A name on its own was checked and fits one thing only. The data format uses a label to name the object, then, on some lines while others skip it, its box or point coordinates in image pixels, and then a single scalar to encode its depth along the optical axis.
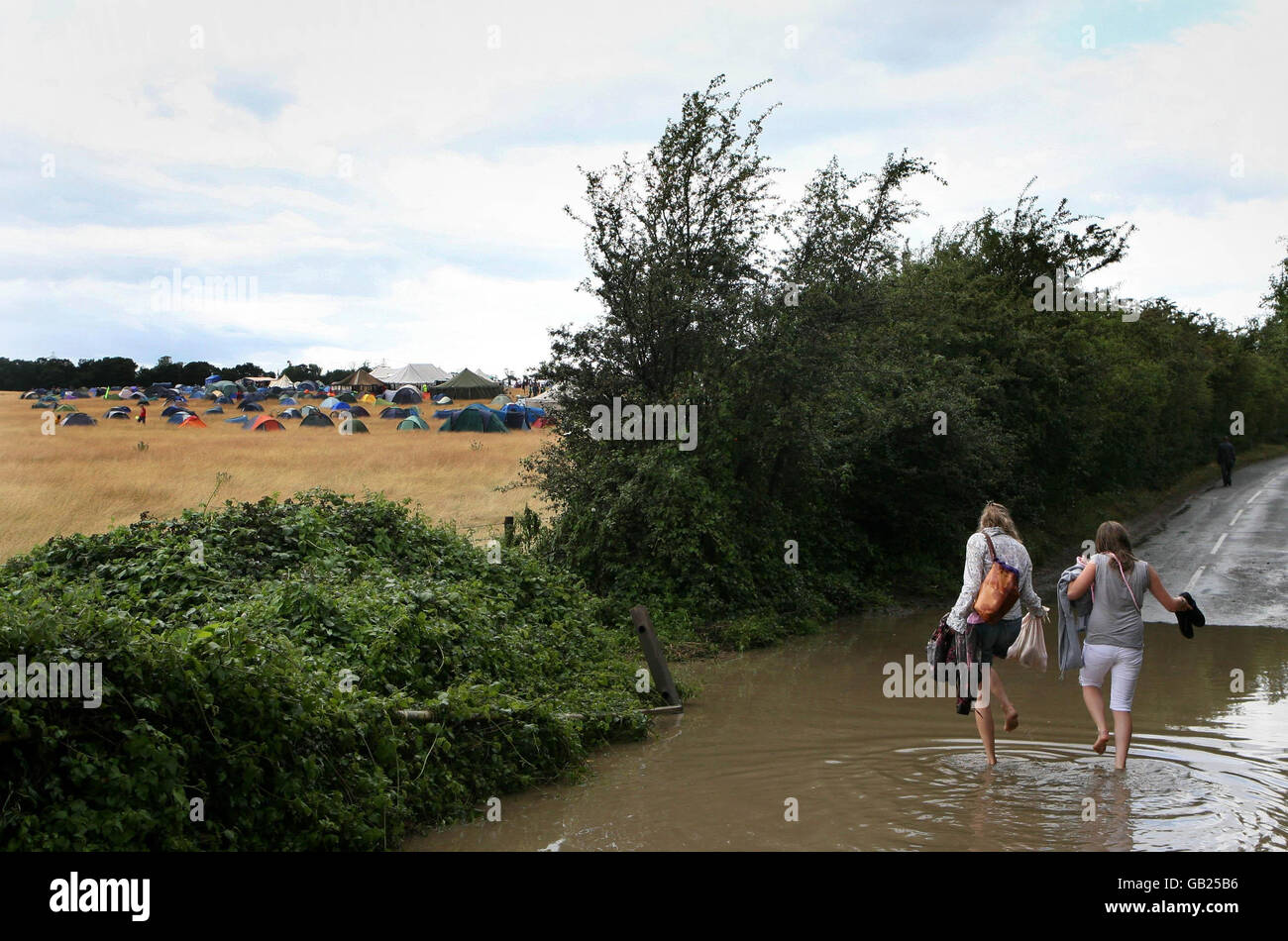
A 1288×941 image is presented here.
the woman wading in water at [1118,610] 7.78
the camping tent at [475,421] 60.22
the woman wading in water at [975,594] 8.05
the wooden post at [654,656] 10.56
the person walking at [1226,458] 37.91
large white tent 101.81
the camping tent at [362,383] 100.69
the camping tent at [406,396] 83.00
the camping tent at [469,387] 91.01
